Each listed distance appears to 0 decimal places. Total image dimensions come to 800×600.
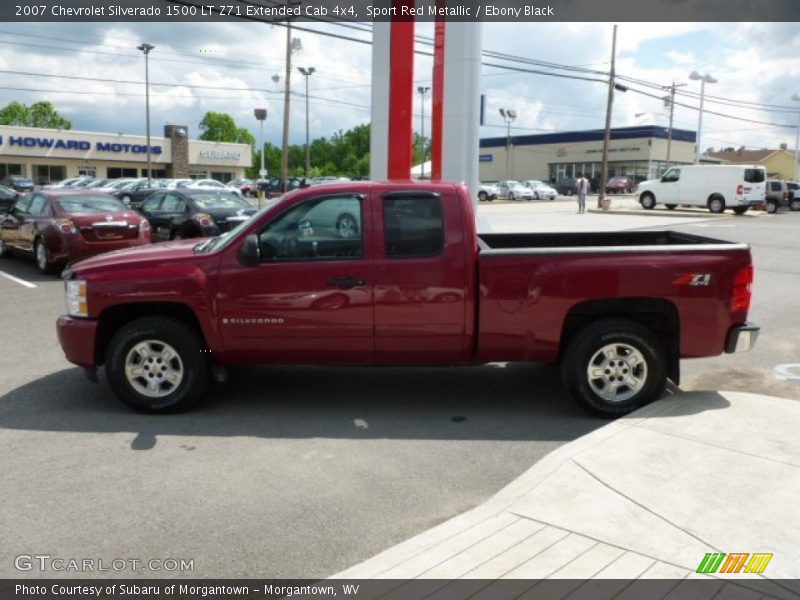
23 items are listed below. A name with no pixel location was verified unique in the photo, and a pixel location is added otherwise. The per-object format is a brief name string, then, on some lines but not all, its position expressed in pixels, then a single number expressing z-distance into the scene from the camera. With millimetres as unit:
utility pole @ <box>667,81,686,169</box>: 54250
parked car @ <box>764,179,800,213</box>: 37781
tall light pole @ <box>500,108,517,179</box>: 83812
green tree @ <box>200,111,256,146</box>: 136000
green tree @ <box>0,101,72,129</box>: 108000
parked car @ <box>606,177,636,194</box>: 64062
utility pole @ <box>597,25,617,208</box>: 38125
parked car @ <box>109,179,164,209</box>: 32594
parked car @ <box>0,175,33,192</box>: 53531
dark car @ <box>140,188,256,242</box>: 15320
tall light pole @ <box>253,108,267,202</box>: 60844
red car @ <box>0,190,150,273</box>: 13172
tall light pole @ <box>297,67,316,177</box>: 70619
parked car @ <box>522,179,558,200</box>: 57750
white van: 34219
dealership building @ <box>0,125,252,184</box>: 64188
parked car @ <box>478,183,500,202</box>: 56925
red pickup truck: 5664
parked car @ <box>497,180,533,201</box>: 56844
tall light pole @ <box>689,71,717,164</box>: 45594
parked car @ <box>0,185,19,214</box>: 22906
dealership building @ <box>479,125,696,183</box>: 75812
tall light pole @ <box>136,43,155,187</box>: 59406
